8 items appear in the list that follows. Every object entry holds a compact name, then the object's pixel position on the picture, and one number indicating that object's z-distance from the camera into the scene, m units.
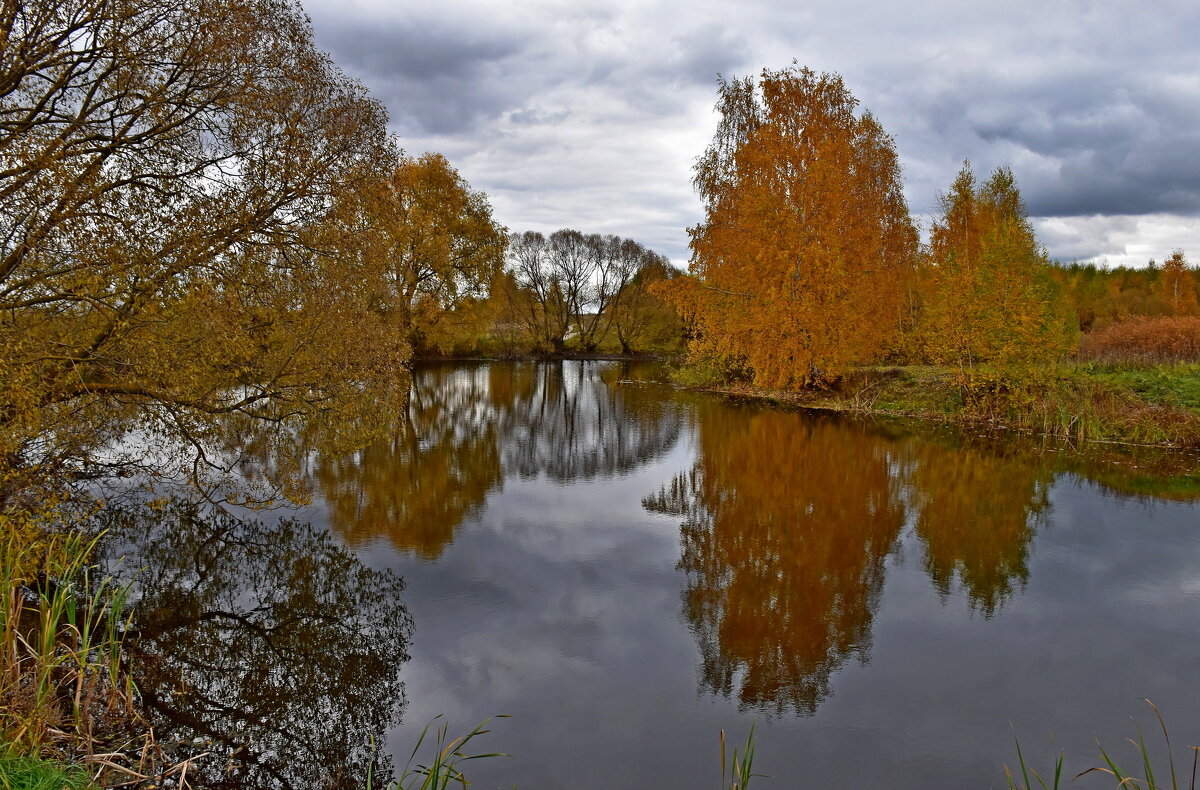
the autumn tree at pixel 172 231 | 6.94
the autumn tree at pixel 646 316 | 56.21
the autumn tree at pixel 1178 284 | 46.06
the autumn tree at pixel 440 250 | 35.16
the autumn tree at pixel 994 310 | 18.48
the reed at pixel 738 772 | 3.56
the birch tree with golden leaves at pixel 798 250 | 22.91
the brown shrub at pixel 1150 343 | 24.44
